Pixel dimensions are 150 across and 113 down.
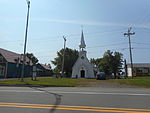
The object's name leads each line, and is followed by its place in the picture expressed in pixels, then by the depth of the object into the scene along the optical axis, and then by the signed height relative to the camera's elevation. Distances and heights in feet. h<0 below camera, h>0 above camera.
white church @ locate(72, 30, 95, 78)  113.30 +0.86
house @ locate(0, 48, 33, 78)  104.33 +2.41
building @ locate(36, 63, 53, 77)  172.29 -4.22
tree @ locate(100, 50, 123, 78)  160.62 +9.99
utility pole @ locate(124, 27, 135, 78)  92.06 +29.52
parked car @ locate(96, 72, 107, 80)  75.01 -4.44
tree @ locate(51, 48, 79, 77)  160.23 +12.14
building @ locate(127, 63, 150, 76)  152.38 +1.42
